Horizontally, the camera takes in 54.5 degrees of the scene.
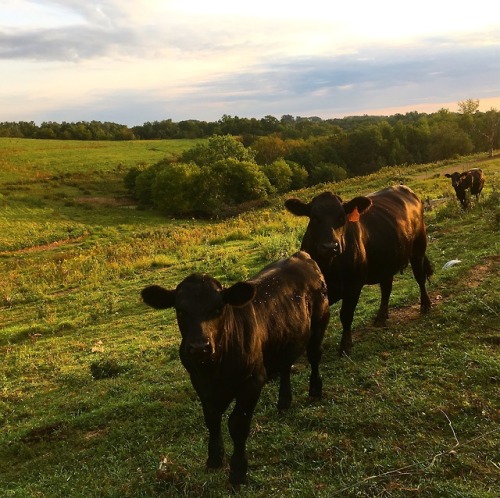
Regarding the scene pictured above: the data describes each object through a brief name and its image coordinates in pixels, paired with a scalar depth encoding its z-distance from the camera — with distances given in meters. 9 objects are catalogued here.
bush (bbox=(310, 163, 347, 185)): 69.81
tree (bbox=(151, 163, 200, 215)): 51.97
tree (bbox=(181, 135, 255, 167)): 67.75
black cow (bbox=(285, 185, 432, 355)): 6.17
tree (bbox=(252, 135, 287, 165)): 81.06
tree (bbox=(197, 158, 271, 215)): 53.09
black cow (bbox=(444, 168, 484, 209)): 18.48
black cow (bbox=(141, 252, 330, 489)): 3.94
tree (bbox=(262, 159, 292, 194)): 61.59
